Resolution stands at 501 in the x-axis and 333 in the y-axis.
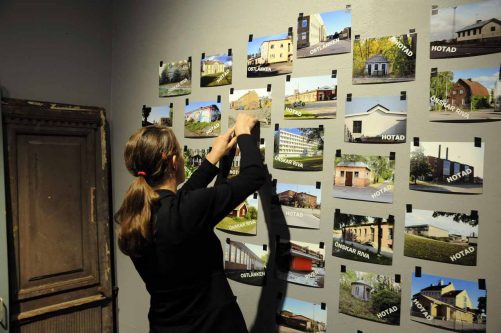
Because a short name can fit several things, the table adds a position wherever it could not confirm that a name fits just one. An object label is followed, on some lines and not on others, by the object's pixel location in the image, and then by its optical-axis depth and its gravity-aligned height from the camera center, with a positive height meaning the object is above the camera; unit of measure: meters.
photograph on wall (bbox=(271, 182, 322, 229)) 1.45 -0.23
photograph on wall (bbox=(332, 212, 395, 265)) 1.31 -0.32
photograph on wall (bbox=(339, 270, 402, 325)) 1.30 -0.51
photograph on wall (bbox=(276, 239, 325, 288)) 1.45 -0.44
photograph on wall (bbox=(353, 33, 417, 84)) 1.27 +0.27
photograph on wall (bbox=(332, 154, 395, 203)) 1.31 -0.11
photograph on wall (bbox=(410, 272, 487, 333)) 1.17 -0.47
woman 1.13 -0.25
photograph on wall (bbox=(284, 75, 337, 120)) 1.42 +0.16
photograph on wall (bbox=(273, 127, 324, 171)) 1.44 -0.02
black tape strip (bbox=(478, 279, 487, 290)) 1.16 -0.40
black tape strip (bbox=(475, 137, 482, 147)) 1.16 +0.01
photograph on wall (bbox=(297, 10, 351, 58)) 1.38 +0.38
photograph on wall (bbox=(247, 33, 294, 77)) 1.50 +0.33
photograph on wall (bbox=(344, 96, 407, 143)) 1.28 +0.08
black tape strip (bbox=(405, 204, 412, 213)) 1.27 -0.20
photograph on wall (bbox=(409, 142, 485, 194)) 1.17 -0.07
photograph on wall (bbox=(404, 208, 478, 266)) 1.18 -0.28
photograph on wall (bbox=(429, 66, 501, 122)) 1.14 +0.14
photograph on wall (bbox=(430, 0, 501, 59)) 1.14 +0.33
